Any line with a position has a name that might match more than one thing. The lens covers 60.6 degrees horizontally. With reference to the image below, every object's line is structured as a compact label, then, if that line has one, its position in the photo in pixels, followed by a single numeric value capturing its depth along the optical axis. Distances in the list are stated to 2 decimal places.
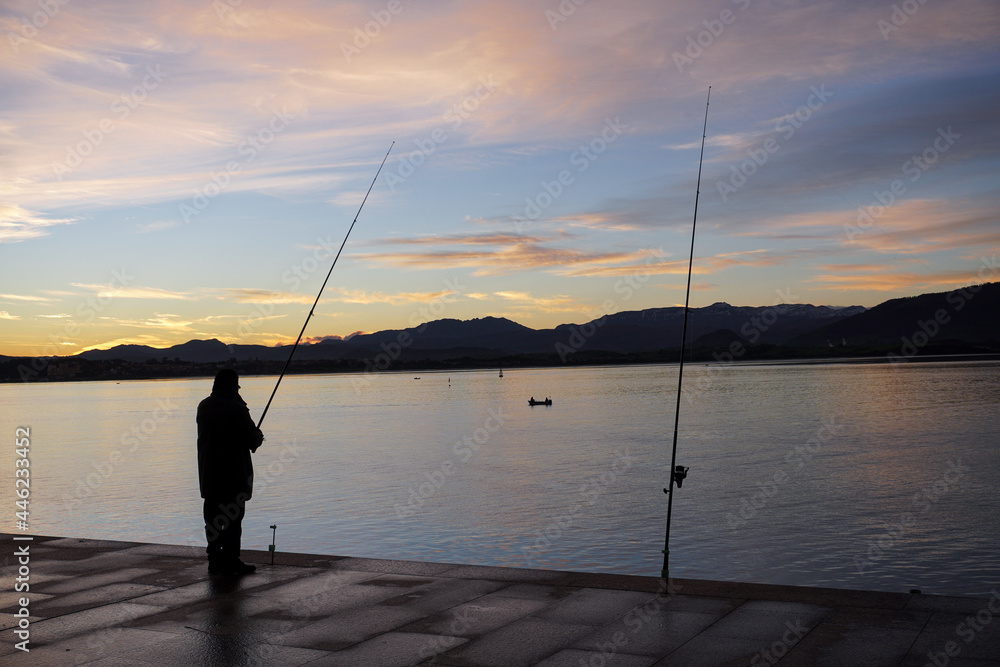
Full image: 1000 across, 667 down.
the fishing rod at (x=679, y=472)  6.69
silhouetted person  7.47
